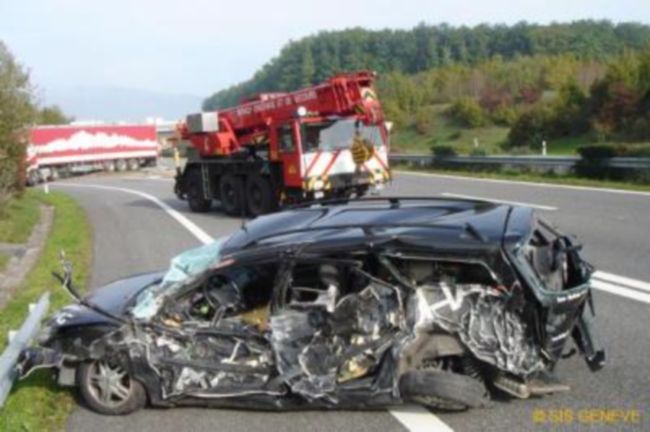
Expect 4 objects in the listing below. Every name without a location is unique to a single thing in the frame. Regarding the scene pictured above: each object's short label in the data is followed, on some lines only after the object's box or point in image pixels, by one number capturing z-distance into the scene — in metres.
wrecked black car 5.00
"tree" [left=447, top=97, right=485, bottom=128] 67.75
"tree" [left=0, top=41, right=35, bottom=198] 20.11
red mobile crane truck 16.44
